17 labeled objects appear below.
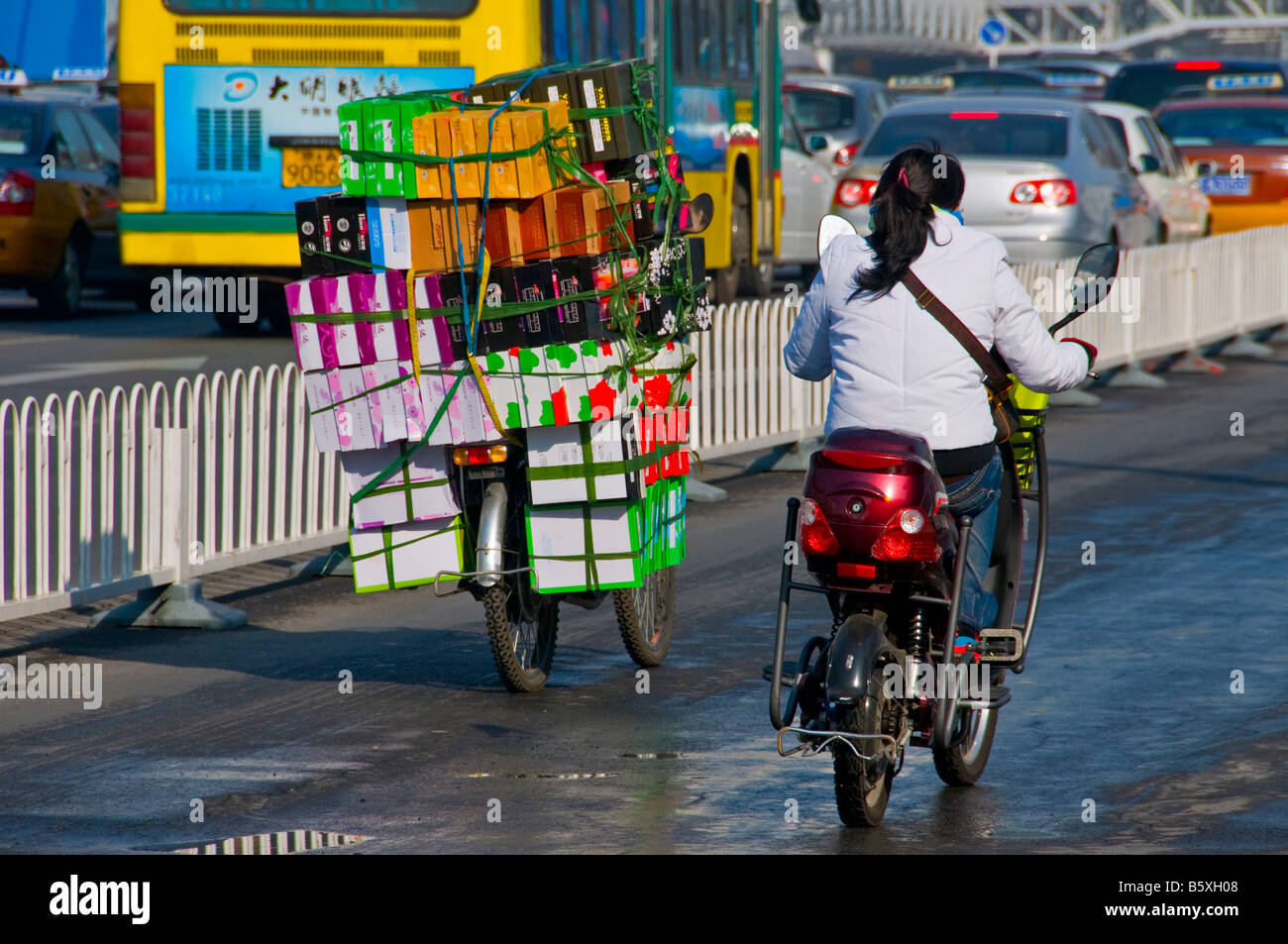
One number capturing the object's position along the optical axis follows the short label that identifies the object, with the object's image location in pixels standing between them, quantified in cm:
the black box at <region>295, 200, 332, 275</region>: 1436
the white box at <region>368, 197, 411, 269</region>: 1431
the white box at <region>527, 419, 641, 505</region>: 1445
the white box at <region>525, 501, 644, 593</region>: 1467
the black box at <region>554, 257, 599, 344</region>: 1409
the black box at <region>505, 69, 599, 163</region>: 1512
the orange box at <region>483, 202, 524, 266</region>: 1440
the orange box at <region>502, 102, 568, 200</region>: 1424
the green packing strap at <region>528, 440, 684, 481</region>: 1447
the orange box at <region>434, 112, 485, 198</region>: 1418
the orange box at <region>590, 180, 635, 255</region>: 1459
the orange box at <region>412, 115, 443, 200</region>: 1425
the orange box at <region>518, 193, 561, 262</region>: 1445
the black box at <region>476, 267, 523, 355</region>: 1420
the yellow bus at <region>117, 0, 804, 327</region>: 3247
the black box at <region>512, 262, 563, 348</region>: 1413
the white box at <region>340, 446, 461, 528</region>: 1462
